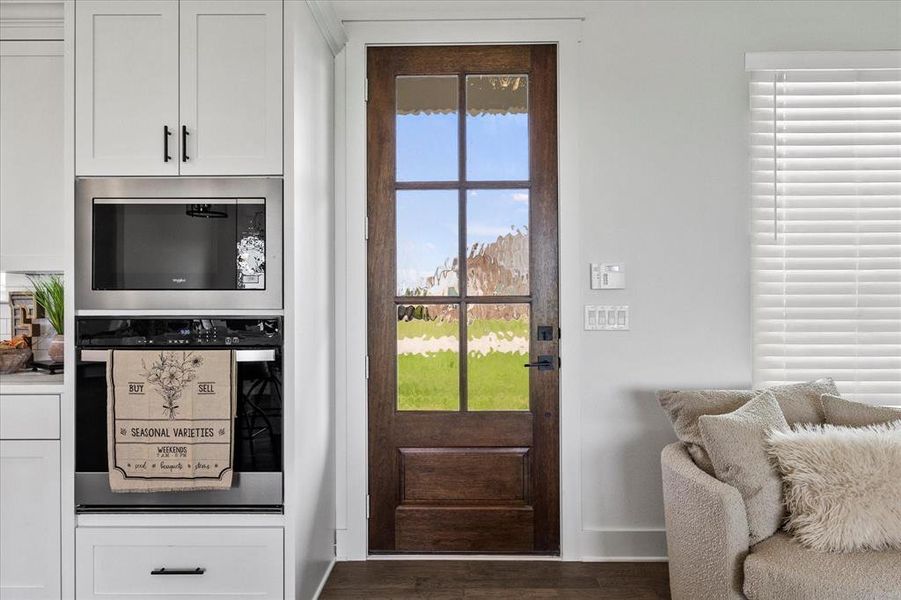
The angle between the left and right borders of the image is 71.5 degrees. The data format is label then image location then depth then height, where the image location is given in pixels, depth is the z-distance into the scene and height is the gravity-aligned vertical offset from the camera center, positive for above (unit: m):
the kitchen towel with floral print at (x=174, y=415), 2.13 -0.37
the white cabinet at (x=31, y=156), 2.47 +0.60
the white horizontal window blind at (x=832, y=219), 2.81 +0.38
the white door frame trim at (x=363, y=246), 2.83 +0.27
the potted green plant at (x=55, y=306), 2.46 +0.00
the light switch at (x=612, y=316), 2.83 -0.05
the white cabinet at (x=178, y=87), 2.20 +0.78
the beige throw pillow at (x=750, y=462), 1.99 -0.51
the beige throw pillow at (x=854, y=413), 2.21 -0.39
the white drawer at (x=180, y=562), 2.18 -0.90
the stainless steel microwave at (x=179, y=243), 2.19 +0.22
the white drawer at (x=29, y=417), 2.21 -0.39
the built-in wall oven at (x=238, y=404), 2.18 -0.32
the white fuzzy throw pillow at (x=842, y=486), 1.88 -0.56
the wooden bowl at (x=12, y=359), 2.40 -0.20
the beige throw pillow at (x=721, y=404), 2.32 -0.38
